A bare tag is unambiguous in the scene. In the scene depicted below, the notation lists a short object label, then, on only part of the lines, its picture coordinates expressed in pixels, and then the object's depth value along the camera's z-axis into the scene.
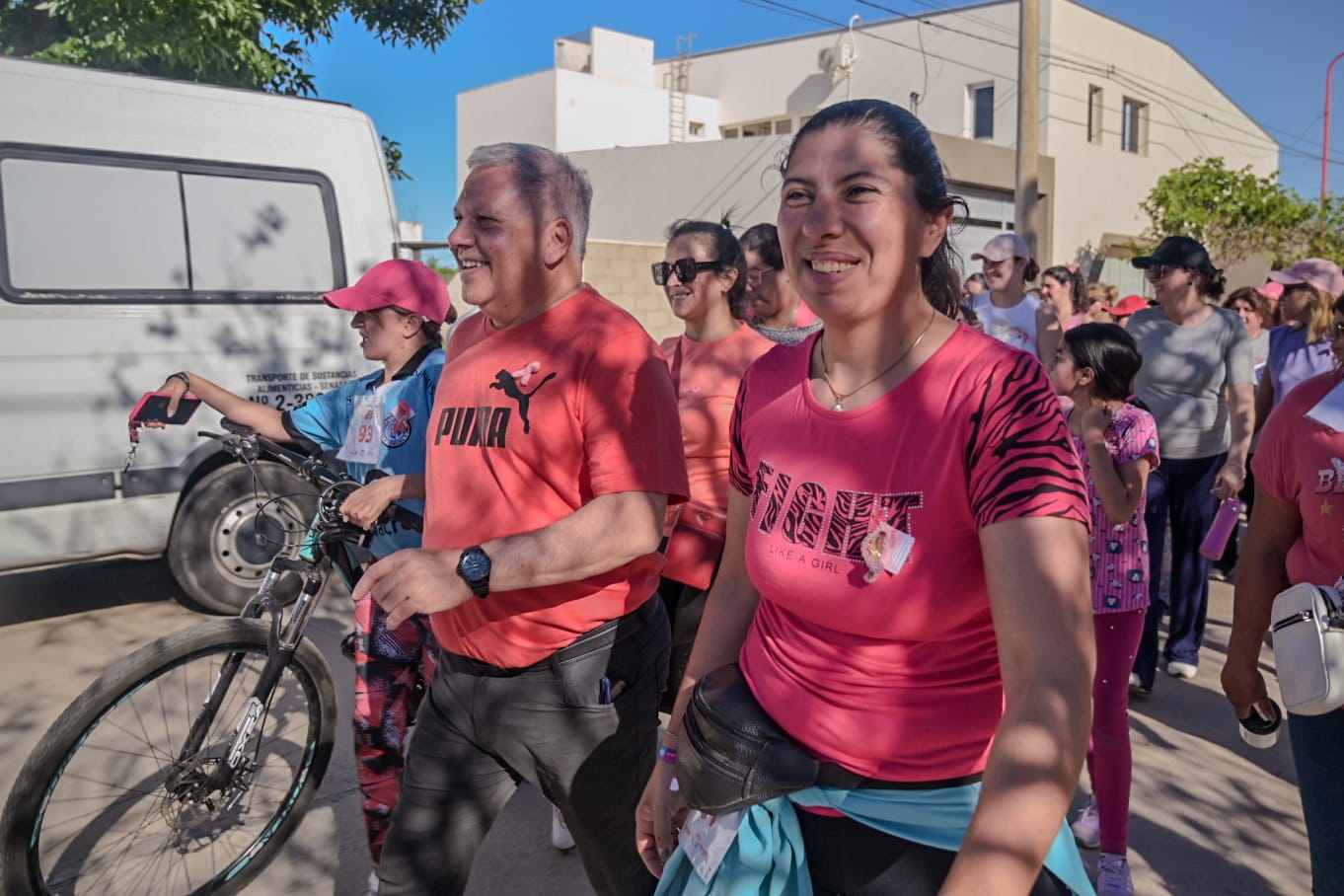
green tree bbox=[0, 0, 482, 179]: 7.58
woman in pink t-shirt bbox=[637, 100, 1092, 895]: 1.25
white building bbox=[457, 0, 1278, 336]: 23.89
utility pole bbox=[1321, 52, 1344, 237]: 27.58
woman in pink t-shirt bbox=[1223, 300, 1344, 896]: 2.08
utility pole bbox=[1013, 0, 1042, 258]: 11.93
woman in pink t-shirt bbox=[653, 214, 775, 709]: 3.31
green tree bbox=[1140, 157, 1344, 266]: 22.86
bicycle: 2.68
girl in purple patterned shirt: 3.16
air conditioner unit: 27.81
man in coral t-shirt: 2.15
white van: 5.10
